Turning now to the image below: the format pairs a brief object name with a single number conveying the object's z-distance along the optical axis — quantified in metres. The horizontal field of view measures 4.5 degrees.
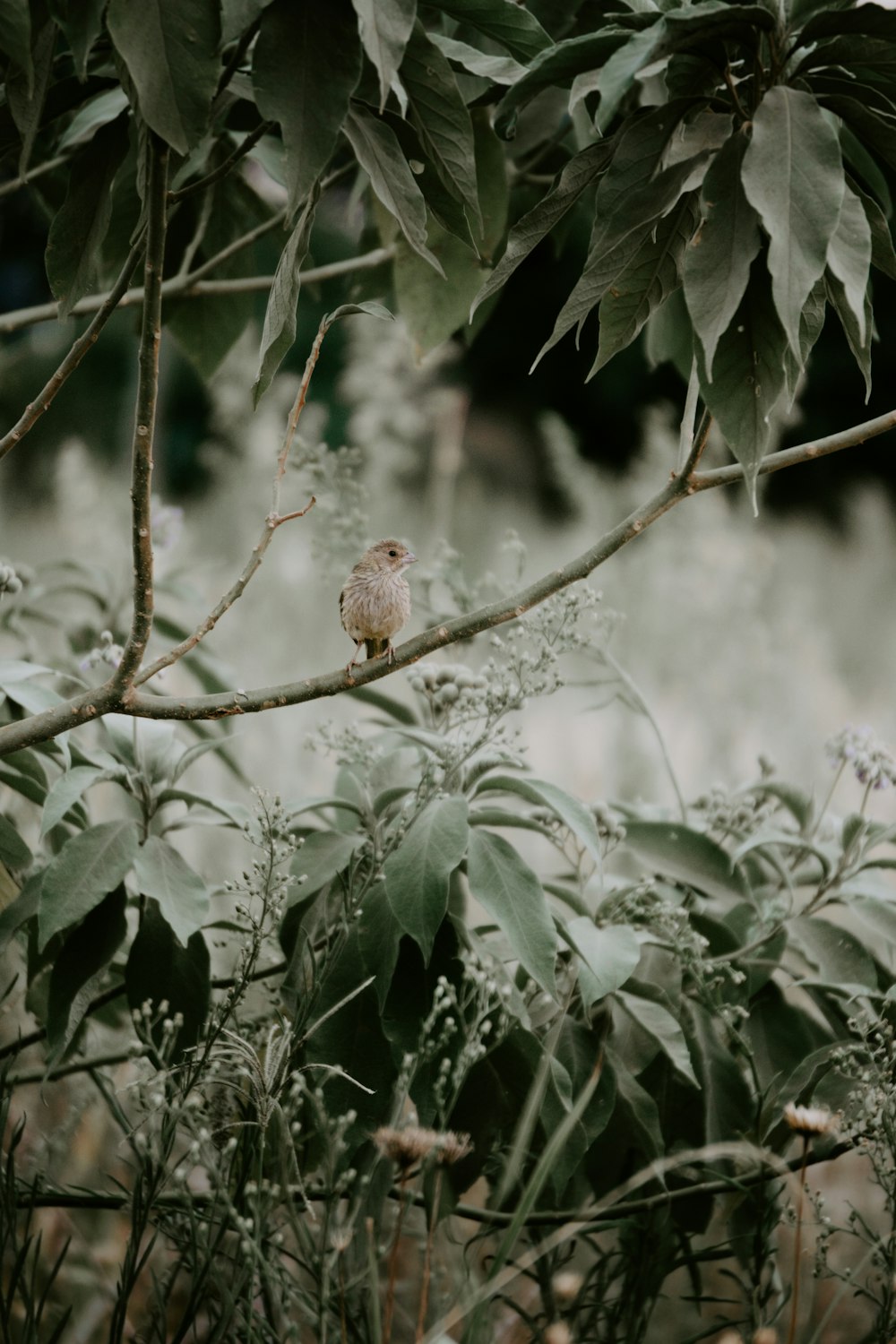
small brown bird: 7.01
